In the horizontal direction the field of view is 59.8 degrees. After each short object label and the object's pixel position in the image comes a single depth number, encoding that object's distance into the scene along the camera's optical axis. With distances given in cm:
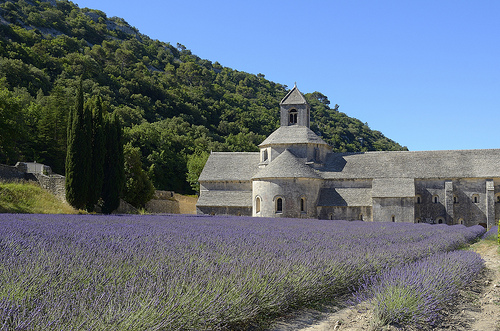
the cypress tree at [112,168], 3095
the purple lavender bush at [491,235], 2311
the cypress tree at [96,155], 2886
